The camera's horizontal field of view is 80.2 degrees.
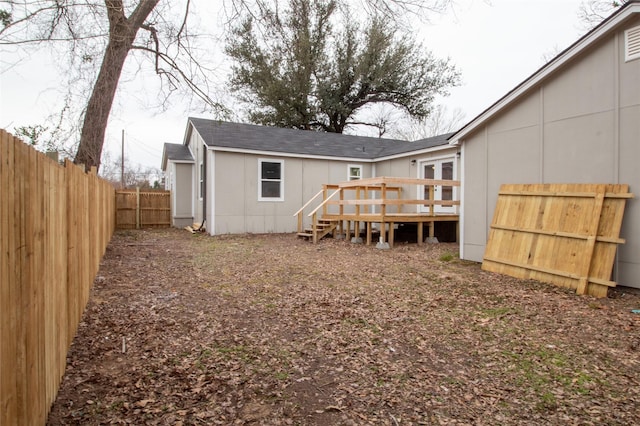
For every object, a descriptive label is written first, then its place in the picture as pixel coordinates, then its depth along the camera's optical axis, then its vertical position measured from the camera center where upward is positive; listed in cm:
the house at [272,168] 1223 +138
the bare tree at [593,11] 1288 +691
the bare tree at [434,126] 2583 +559
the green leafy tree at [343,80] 2103 +737
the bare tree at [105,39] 589 +318
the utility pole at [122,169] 2612 +254
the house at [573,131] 516 +126
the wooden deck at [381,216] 953 -22
